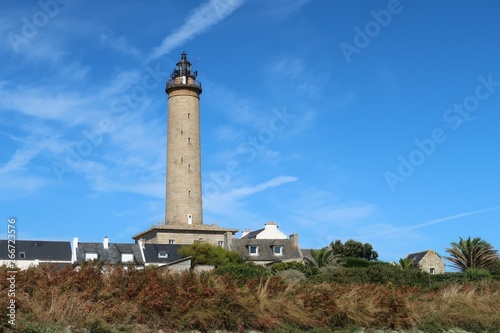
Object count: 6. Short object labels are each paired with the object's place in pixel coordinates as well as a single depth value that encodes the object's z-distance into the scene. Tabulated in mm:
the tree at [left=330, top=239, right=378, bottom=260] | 75312
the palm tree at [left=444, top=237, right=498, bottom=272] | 52344
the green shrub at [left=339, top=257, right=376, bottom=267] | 53094
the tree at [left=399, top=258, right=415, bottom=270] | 53844
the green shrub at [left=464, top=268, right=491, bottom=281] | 39612
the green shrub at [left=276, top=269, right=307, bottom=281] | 38456
